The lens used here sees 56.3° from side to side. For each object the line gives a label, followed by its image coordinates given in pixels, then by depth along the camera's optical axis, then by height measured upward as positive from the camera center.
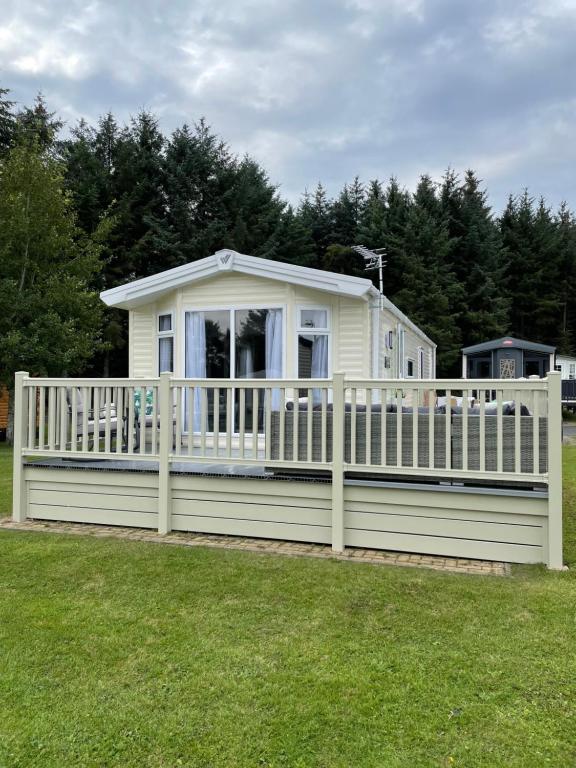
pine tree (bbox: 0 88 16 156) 17.69 +9.02
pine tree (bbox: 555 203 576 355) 25.17 +4.80
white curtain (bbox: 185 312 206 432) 7.52 +0.67
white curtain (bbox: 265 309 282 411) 7.19 +0.66
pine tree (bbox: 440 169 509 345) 22.70 +5.85
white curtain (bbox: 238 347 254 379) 7.35 +0.41
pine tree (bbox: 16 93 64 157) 17.87 +9.69
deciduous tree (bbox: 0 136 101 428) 10.74 +2.43
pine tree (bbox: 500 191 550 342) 24.94 +5.82
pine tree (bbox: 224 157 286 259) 19.08 +6.71
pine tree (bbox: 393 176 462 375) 20.91 +4.23
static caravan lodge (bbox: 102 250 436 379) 7.03 +1.01
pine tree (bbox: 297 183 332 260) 23.72 +7.78
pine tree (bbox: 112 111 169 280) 18.22 +6.70
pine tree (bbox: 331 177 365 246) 23.89 +7.95
